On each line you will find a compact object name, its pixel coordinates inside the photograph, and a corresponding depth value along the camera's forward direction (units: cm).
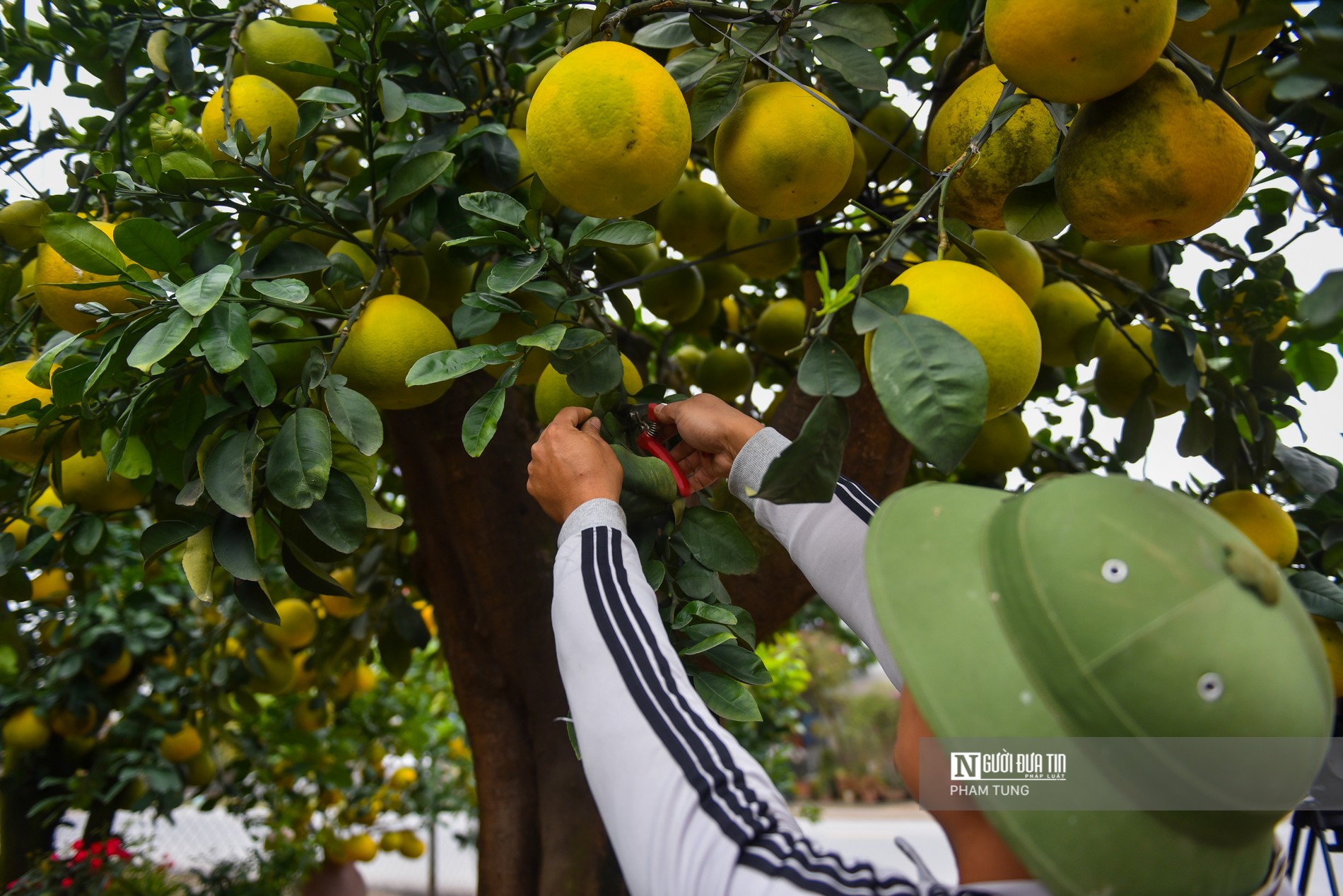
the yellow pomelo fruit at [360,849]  378
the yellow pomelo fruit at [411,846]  418
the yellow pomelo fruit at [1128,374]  155
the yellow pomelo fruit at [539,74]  140
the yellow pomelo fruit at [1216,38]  94
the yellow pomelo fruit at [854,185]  138
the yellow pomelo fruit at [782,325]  196
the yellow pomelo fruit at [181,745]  279
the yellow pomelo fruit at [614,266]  147
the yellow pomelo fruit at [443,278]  134
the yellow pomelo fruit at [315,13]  129
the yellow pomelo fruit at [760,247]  154
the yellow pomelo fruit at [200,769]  291
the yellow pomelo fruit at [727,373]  191
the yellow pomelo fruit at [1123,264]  160
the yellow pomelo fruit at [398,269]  123
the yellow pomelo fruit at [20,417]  119
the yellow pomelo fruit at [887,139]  147
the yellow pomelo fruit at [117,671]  279
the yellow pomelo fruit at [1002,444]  162
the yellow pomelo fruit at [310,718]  326
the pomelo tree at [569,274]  87
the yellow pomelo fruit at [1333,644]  134
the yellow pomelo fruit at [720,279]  180
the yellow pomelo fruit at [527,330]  119
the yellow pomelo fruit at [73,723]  276
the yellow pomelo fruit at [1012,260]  131
